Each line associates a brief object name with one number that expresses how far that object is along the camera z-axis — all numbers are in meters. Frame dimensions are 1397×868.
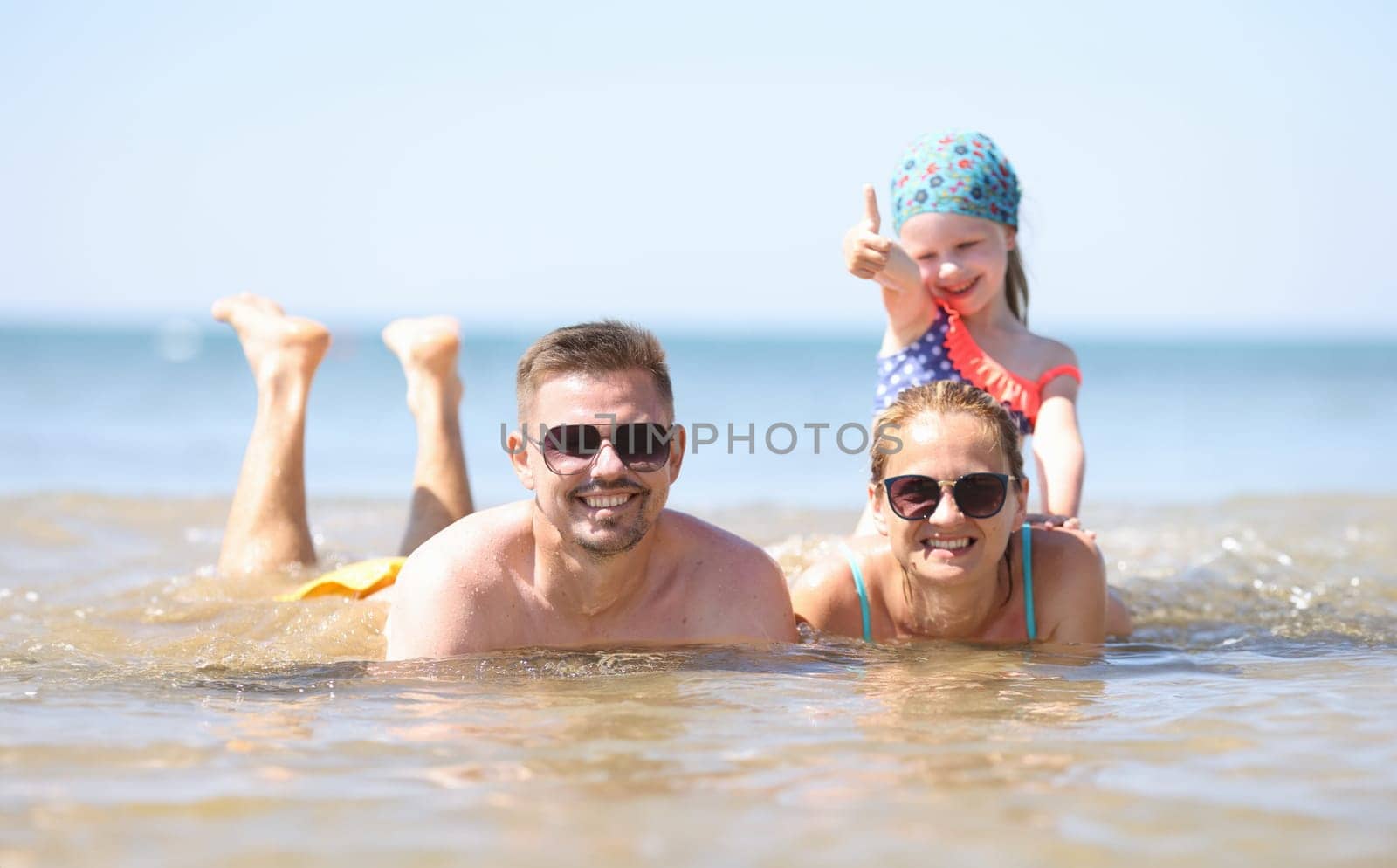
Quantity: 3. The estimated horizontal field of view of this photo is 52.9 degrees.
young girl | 6.14
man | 4.35
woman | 4.59
